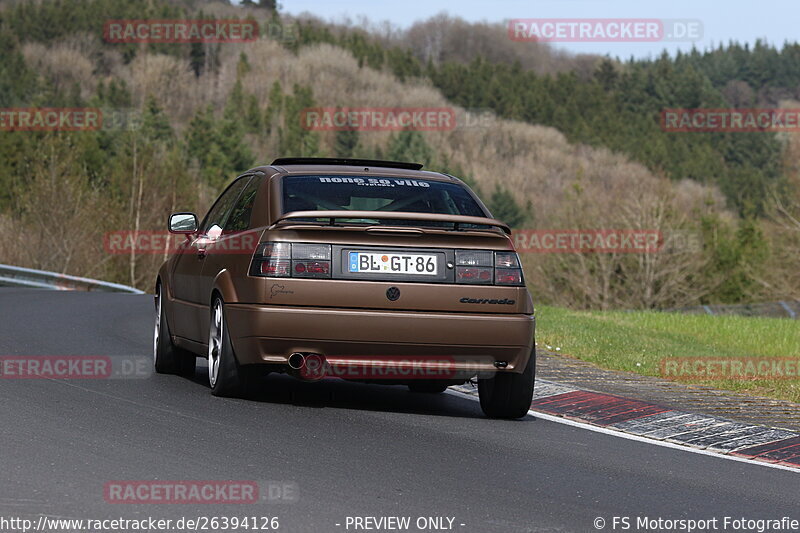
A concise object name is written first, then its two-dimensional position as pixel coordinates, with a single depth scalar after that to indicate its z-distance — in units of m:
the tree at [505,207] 118.12
